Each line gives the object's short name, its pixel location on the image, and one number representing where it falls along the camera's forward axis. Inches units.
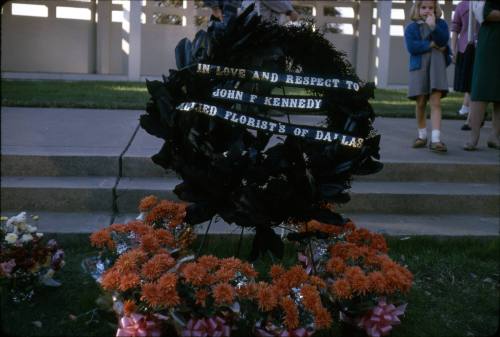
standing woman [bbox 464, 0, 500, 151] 238.5
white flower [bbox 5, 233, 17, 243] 139.6
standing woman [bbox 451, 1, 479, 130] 305.3
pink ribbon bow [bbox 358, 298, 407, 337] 119.6
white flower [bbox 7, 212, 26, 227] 144.3
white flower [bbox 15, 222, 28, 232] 143.9
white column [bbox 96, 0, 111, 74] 583.5
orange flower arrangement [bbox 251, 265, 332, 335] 112.8
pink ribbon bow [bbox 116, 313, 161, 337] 112.4
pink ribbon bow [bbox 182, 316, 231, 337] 109.4
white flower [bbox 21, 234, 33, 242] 141.3
